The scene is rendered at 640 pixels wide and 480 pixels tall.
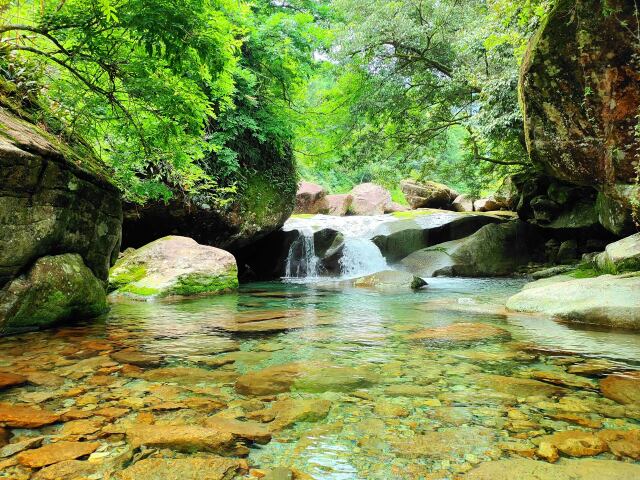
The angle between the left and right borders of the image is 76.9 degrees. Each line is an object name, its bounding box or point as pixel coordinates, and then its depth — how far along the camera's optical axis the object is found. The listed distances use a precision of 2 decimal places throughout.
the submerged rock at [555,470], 1.66
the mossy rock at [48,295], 3.99
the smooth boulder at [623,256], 6.94
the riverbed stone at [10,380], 2.66
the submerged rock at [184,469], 1.65
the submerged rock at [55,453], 1.76
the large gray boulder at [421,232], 15.43
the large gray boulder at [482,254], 13.51
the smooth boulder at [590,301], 4.68
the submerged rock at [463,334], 4.17
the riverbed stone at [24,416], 2.10
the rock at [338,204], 24.80
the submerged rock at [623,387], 2.50
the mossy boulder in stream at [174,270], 7.99
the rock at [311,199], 23.58
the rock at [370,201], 25.17
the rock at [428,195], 24.05
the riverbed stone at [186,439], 1.89
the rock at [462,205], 23.42
